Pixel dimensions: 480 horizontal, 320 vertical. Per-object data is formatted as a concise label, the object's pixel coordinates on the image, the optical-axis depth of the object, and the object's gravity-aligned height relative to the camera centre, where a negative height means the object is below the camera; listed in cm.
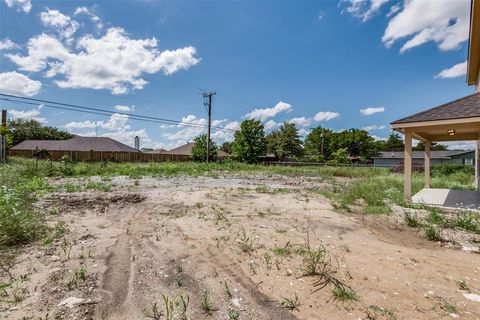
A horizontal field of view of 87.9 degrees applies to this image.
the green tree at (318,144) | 4041 +336
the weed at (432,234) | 395 -112
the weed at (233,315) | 202 -127
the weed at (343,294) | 227 -122
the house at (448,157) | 3256 +103
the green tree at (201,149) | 3038 +146
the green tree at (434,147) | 5367 +392
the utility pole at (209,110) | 2407 +495
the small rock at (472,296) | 228 -123
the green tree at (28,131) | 3903 +447
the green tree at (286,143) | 3925 +305
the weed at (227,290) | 235 -125
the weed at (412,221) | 461 -109
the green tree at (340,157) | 3559 +86
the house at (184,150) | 4648 +207
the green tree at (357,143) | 4384 +354
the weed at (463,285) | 246 -121
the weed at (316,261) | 276 -119
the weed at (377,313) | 203 -124
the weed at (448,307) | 211 -123
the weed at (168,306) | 201 -125
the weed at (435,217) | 482 -106
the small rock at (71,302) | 214 -125
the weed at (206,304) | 212 -126
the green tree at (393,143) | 5642 +476
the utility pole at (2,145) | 1686 +90
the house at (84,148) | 2730 +135
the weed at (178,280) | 251 -124
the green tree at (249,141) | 3272 +271
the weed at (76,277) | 244 -123
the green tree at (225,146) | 5722 +346
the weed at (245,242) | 339 -118
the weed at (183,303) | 204 -126
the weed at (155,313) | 201 -126
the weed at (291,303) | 217 -126
